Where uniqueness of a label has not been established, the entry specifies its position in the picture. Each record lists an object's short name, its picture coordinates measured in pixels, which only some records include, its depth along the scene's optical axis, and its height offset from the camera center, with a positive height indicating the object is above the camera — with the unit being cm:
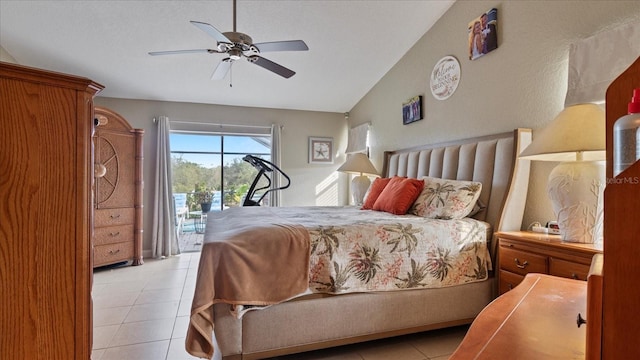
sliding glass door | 499 +25
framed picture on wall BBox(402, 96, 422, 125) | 356 +83
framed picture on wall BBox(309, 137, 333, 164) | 536 +52
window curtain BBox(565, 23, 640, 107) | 171 +70
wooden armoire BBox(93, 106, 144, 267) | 387 -16
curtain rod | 473 +88
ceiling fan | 227 +102
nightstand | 160 -44
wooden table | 63 -34
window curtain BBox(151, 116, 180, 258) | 454 -27
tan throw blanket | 156 -48
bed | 162 -54
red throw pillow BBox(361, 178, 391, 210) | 323 -12
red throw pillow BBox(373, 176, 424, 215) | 268 -14
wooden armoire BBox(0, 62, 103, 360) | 86 -10
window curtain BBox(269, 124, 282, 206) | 510 +47
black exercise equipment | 416 +17
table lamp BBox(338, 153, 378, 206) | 416 +12
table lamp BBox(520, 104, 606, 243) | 168 +4
